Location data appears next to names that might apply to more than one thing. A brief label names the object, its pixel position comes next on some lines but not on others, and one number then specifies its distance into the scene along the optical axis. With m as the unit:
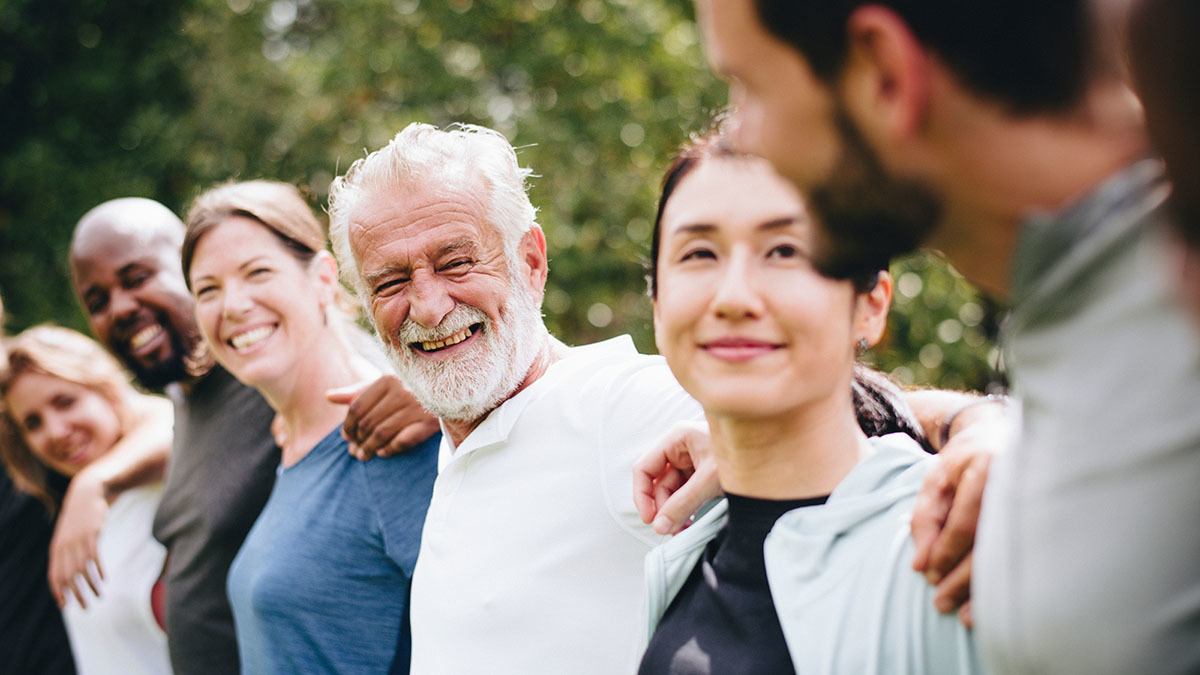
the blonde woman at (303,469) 2.64
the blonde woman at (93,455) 3.97
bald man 3.40
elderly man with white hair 2.17
